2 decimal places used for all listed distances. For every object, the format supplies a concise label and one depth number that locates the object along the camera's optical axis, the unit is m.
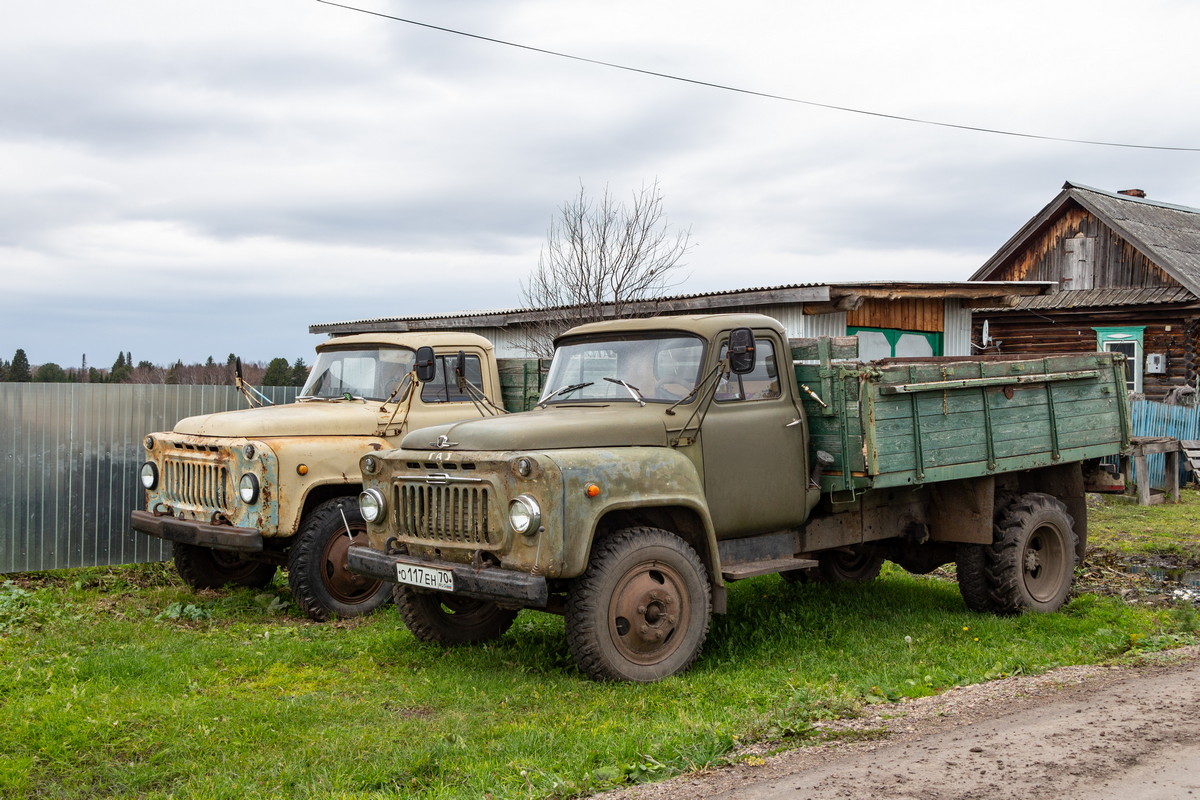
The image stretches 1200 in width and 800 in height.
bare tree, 17.89
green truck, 6.10
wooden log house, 23.98
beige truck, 8.34
